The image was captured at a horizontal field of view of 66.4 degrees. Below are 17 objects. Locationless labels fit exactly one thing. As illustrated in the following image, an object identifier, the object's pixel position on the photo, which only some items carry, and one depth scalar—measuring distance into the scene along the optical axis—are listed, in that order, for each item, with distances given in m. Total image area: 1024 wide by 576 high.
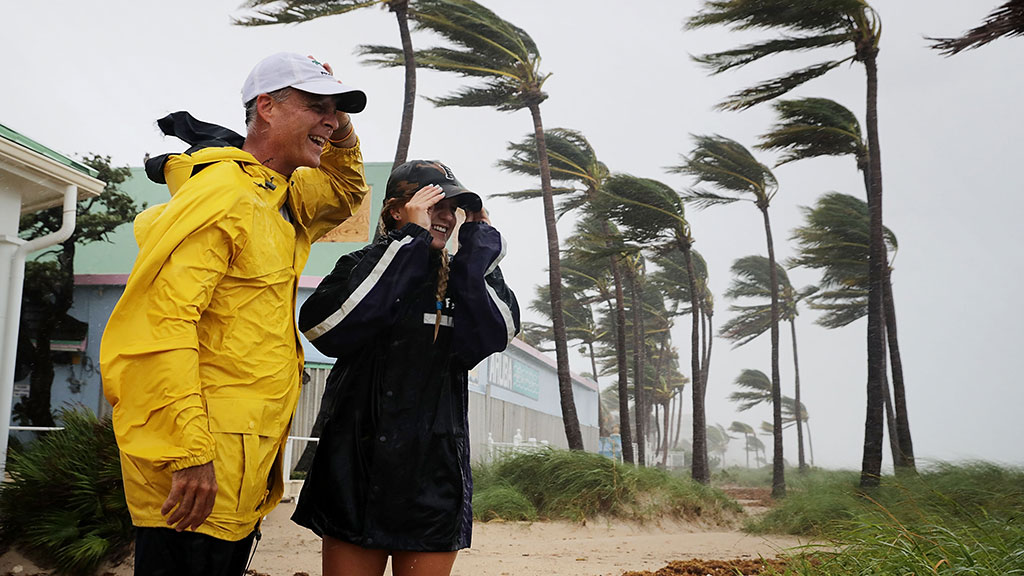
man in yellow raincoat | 1.60
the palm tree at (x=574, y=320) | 47.28
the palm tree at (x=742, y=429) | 98.56
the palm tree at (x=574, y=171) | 25.55
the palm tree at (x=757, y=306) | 43.88
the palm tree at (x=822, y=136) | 17.22
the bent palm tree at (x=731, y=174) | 24.81
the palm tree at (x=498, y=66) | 16.89
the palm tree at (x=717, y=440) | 124.25
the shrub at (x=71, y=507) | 5.00
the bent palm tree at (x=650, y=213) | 22.88
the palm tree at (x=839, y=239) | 24.92
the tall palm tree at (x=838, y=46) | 14.70
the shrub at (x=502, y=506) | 10.16
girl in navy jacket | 1.97
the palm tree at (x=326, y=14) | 14.29
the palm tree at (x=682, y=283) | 42.56
